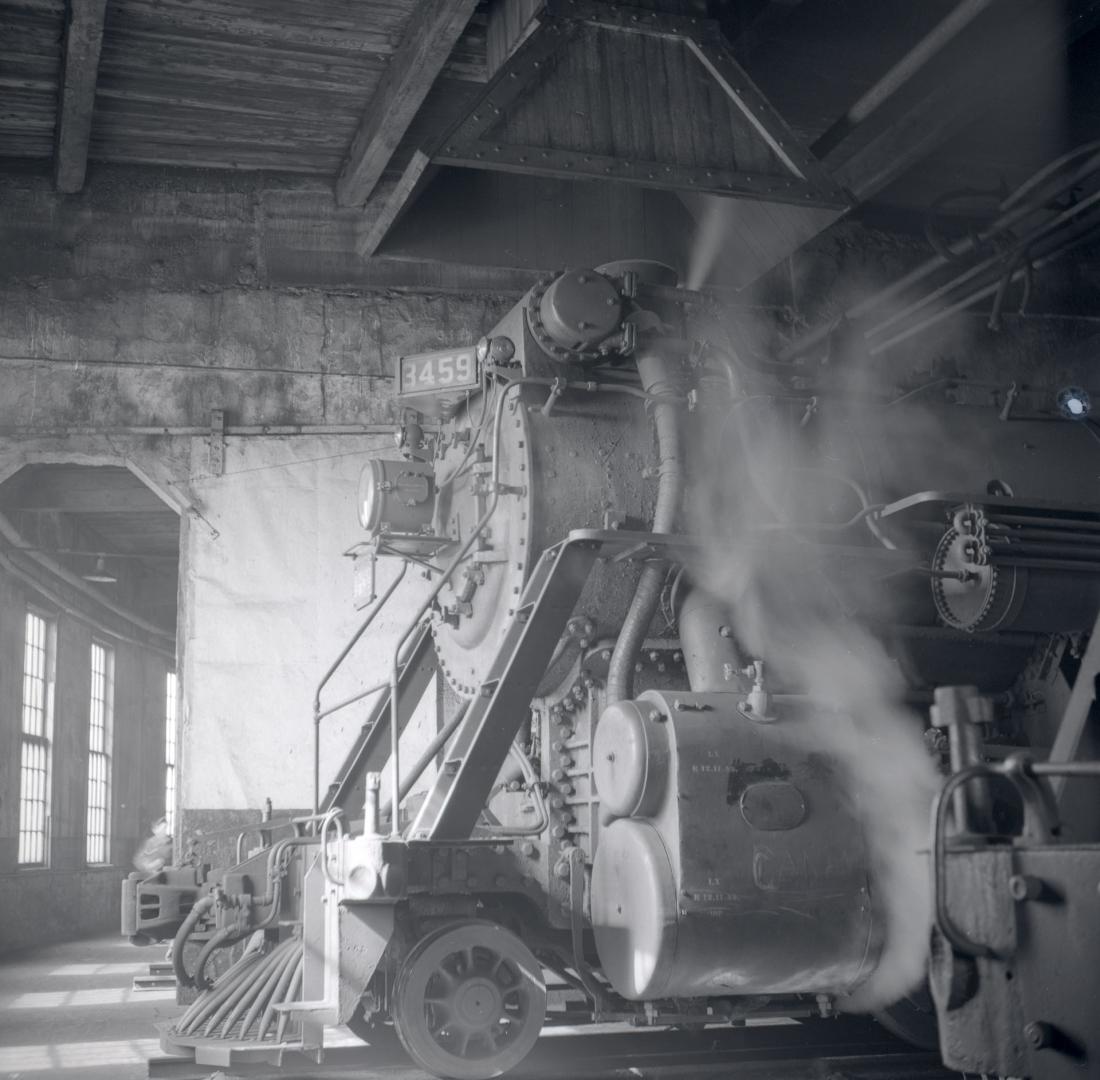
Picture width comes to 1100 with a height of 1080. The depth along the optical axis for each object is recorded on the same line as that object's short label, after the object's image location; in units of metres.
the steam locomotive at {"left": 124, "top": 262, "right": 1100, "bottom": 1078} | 4.38
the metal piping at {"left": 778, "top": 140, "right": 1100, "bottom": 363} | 5.65
